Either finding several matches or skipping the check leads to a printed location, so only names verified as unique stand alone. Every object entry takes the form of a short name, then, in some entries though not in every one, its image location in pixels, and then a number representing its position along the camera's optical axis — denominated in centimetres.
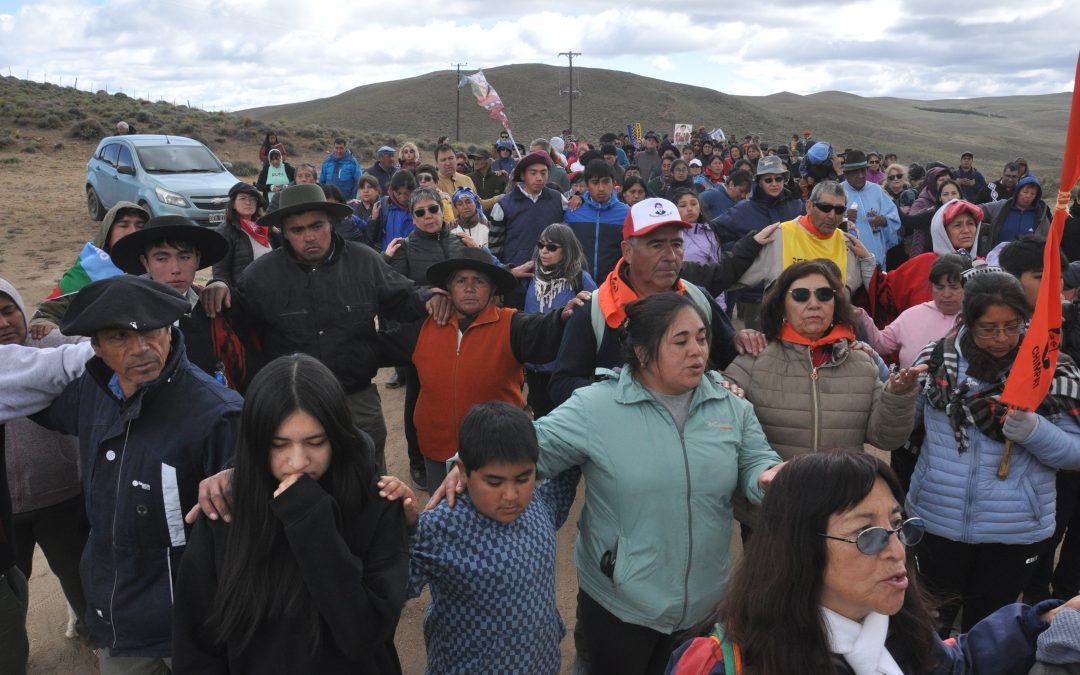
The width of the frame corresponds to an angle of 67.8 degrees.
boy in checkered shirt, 277
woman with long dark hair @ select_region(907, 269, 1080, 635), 331
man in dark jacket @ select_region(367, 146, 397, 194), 1168
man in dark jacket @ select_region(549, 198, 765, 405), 355
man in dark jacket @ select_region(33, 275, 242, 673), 259
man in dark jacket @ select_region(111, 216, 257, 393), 386
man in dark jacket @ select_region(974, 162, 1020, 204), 1295
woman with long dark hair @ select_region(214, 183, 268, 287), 609
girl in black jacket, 215
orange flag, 294
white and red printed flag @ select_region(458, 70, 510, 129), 1641
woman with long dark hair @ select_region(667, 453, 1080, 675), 176
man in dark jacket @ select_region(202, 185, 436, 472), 432
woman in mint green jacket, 279
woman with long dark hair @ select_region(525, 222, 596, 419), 520
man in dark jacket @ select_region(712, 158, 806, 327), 676
